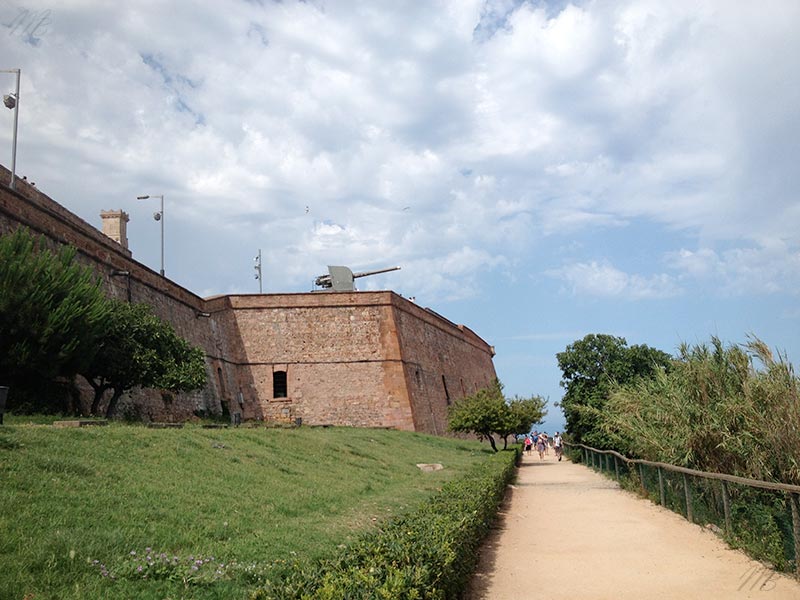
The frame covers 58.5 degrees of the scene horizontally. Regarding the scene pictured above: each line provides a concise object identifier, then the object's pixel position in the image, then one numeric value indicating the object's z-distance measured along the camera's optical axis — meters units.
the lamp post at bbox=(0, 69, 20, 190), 19.08
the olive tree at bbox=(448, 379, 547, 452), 26.42
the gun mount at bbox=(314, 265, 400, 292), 39.34
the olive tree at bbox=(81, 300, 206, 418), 15.47
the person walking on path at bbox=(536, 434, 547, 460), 32.51
